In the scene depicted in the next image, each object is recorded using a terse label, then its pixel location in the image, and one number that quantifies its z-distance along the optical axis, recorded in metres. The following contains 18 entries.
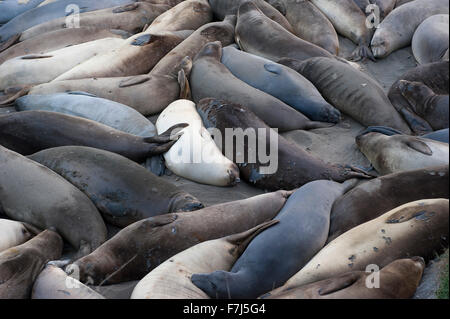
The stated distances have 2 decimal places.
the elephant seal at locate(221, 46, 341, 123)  6.19
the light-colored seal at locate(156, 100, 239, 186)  5.22
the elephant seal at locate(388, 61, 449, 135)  5.96
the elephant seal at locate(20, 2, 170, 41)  8.04
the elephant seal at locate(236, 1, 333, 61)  7.01
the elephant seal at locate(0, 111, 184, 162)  5.50
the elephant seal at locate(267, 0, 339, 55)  7.39
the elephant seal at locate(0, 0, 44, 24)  8.81
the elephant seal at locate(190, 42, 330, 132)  5.98
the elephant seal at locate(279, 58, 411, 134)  6.07
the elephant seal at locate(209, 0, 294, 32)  7.73
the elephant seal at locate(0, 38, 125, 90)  6.92
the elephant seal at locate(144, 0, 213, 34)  7.80
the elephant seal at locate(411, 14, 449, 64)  6.91
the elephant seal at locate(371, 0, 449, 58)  7.35
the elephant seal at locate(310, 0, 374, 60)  7.44
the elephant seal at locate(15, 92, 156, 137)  5.93
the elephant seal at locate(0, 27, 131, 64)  7.45
